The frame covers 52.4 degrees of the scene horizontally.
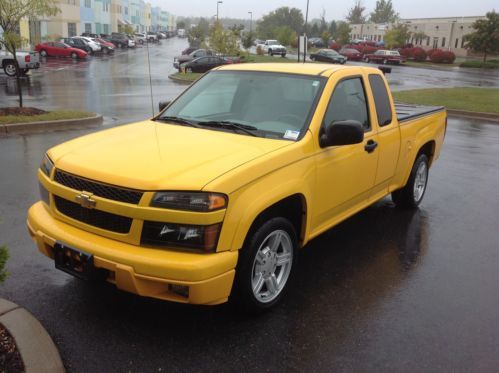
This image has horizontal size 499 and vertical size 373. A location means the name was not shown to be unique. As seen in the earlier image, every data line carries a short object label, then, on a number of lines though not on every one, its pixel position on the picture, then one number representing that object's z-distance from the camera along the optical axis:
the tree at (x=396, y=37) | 69.34
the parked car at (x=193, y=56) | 36.28
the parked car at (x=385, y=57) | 53.12
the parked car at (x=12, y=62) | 25.36
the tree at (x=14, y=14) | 12.30
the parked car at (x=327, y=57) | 48.03
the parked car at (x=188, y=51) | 48.67
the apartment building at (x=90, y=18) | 61.91
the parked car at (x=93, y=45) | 51.14
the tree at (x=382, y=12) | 149.12
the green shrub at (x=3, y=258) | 2.86
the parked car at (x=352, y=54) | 57.75
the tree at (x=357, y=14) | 135.75
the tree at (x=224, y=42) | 34.88
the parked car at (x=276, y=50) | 57.30
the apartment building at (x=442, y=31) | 78.94
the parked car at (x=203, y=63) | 31.78
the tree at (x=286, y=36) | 82.56
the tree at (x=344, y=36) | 80.62
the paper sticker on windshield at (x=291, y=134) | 3.95
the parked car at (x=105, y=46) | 54.58
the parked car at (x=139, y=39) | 82.09
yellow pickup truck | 3.11
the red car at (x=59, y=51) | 43.25
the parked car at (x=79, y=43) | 49.47
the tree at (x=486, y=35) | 53.03
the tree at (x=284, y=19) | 138.25
